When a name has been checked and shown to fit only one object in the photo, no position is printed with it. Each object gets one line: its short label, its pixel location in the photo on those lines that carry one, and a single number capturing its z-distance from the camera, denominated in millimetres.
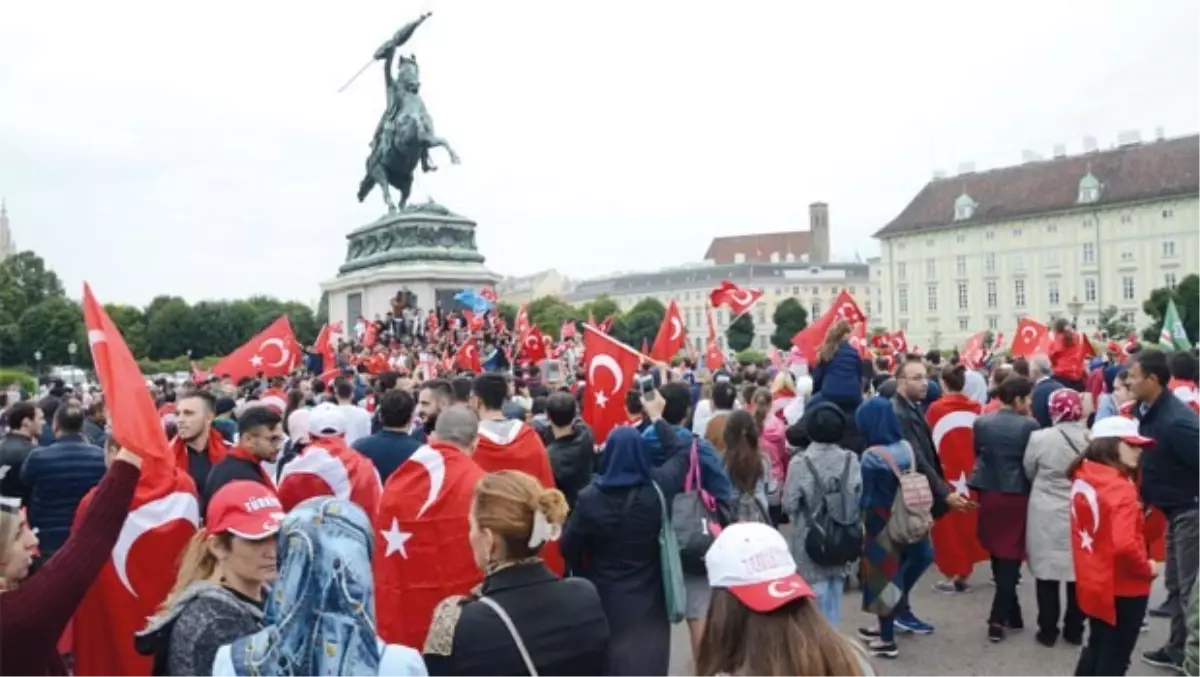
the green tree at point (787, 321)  92562
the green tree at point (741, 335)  96812
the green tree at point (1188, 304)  66250
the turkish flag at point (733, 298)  17453
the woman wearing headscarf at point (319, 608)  2662
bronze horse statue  36469
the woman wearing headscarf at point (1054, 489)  7562
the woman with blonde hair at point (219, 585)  3168
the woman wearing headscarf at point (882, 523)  7477
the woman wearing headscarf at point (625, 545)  5719
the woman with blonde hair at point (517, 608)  3414
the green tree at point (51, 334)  68625
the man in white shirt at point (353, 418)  8539
